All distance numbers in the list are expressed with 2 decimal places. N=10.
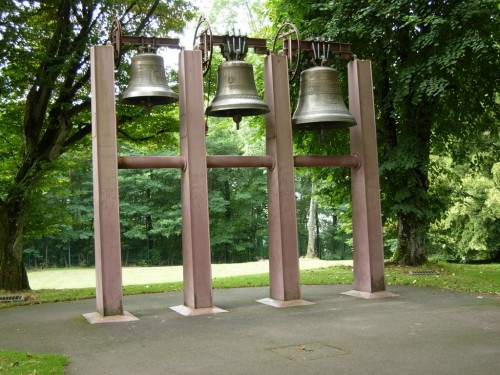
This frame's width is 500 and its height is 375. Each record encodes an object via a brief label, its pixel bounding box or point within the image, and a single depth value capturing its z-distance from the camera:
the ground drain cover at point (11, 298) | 10.94
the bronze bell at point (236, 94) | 8.62
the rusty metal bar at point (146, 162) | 8.35
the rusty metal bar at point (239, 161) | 8.81
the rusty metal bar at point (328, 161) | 9.36
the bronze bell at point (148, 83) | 8.56
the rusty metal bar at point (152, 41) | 8.82
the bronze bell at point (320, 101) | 9.09
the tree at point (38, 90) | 13.09
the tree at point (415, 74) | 12.75
